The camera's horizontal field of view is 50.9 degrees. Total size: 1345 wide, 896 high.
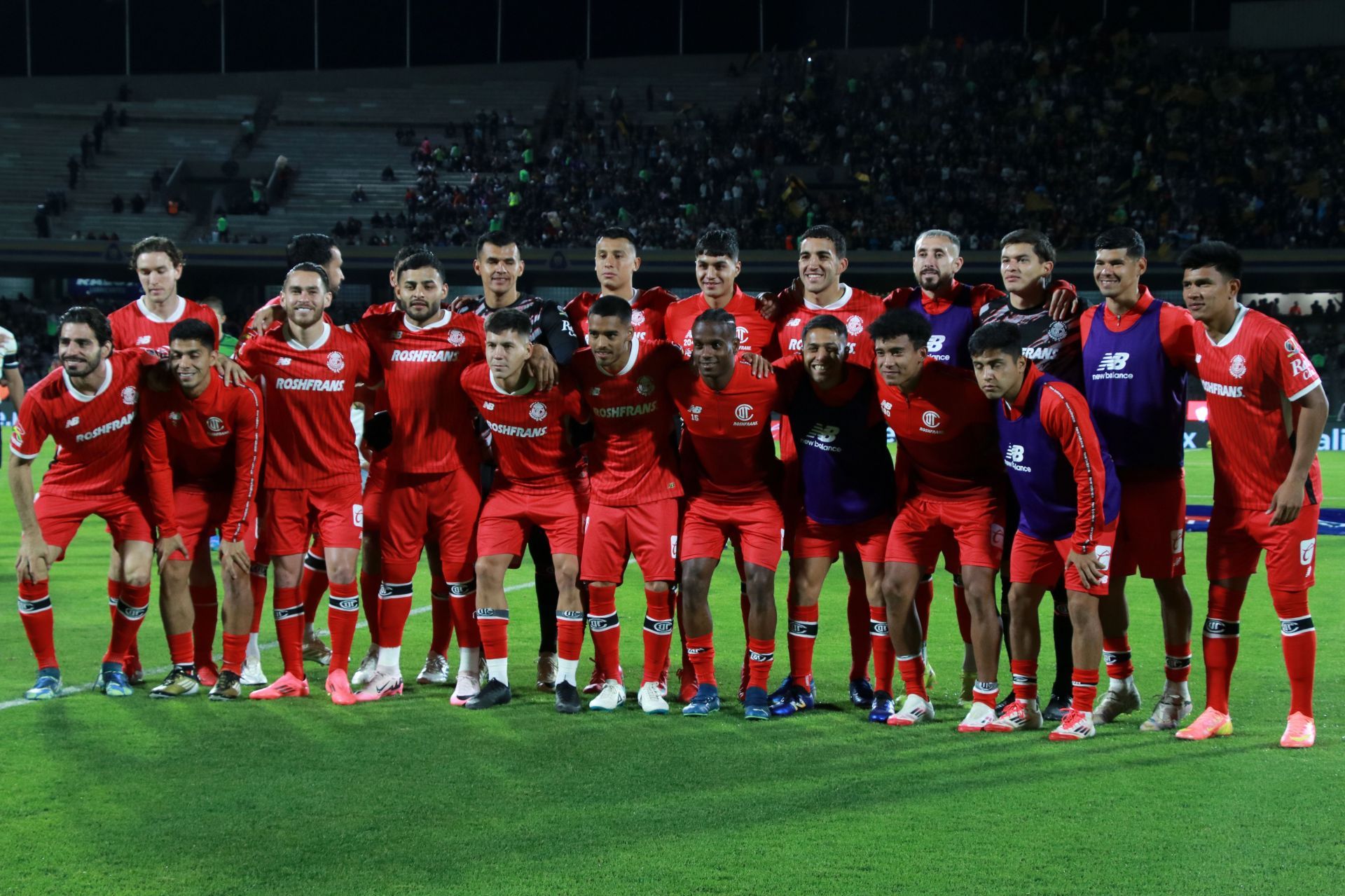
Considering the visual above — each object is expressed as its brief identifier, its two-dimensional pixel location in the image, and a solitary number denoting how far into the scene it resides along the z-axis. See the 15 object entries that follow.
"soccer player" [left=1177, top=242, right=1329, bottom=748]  6.16
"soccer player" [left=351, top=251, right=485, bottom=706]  7.37
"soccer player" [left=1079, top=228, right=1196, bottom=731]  6.60
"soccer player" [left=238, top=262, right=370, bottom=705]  7.28
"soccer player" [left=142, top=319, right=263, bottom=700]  7.14
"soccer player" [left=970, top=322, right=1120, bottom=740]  6.23
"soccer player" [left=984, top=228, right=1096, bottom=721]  6.89
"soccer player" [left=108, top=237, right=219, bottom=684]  7.56
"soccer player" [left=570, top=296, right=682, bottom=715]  6.95
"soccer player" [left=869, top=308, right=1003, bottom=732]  6.60
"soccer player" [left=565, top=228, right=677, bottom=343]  7.68
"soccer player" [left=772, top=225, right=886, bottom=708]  7.25
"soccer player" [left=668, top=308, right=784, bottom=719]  6.83
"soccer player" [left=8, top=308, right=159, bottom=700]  7.00
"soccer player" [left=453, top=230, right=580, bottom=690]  7.43
